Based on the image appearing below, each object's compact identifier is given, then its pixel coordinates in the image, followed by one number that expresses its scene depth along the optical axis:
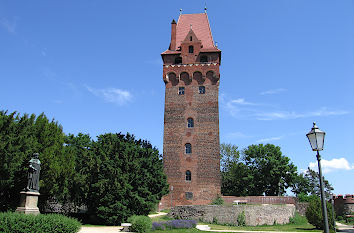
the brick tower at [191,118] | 31.00
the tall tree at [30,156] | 15.61
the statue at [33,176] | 13.55
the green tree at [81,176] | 20.62
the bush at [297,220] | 28.09
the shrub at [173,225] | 18.24
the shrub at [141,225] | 16.70
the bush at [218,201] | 29.34
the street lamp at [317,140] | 7.16
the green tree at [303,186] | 55.06
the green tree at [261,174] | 45.50
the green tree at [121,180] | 20.00
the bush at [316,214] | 22.84
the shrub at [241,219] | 24.00
